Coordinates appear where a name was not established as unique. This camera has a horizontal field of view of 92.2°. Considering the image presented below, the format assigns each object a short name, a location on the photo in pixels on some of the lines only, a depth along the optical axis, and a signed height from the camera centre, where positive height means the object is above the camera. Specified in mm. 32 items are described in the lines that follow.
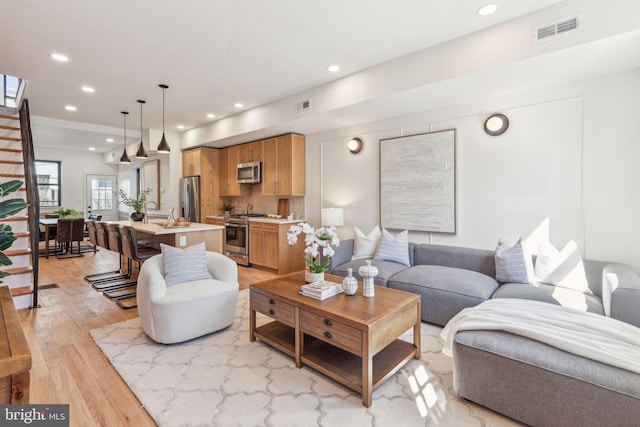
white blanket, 1567 -716
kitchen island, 4133 -406
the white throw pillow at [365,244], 4125 -508
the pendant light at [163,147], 4405 +852
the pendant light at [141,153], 4871 +862
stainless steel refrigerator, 6555 +189
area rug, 1786 -1218
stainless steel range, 5693 -589
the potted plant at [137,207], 4941 -3
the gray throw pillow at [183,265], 2943 -569
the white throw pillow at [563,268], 2729 -565
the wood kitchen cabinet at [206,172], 6554 +744
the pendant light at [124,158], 5461 +867
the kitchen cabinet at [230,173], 6414 +724
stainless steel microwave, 5849 +663
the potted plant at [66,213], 6842 -139
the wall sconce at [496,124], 3404 +921
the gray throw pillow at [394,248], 3785 -527
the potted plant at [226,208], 6785 -30
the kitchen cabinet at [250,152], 5875 +1072
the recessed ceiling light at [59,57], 3311 +1646
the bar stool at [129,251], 3702 -565
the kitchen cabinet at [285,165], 5312 +743
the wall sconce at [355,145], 4699 +947
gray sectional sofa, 1475 -862
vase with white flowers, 2584 -327
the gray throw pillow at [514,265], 2938 -572
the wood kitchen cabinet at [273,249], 5078 -731
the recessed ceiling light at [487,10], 2412 +1570
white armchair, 2578 -859
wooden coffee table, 1935 -858
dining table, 6422 -390
